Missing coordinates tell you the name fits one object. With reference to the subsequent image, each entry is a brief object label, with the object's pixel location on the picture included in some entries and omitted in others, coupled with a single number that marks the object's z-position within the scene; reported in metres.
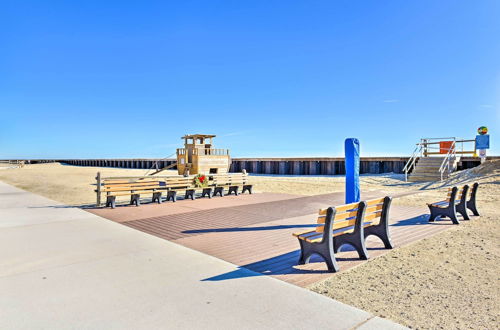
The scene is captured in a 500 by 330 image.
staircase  17.91
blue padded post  6.35
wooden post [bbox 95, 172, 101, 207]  9.50
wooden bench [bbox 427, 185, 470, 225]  7.04
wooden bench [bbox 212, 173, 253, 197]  12.34
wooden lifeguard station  19.00
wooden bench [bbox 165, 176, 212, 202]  10.83
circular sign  23.12
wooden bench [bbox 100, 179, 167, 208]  9.35
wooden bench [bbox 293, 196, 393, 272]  4.21
